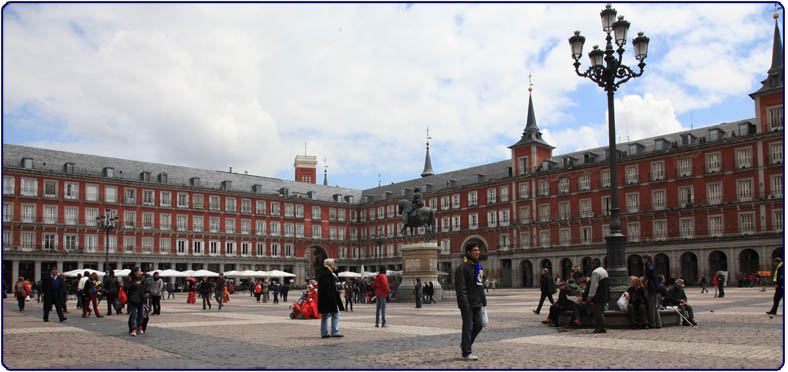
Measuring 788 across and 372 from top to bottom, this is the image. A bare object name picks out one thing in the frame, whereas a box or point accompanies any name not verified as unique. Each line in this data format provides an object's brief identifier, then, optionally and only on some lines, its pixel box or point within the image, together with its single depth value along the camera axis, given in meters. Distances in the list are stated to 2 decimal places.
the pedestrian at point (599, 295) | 12.49
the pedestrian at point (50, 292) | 17.72
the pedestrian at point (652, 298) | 13.19
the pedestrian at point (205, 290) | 24.67
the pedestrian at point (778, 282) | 16.27
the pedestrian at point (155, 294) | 20.56
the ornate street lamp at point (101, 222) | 41.42
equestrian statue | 29.39
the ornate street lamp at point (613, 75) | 14.44
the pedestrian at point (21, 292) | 23.89
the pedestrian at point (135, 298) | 13.02
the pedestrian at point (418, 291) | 24.14
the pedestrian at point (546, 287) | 18.14
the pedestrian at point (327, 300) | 12.22
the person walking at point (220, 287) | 24.88
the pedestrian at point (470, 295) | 8.98
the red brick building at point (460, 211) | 52.78
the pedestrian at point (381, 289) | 14.97
